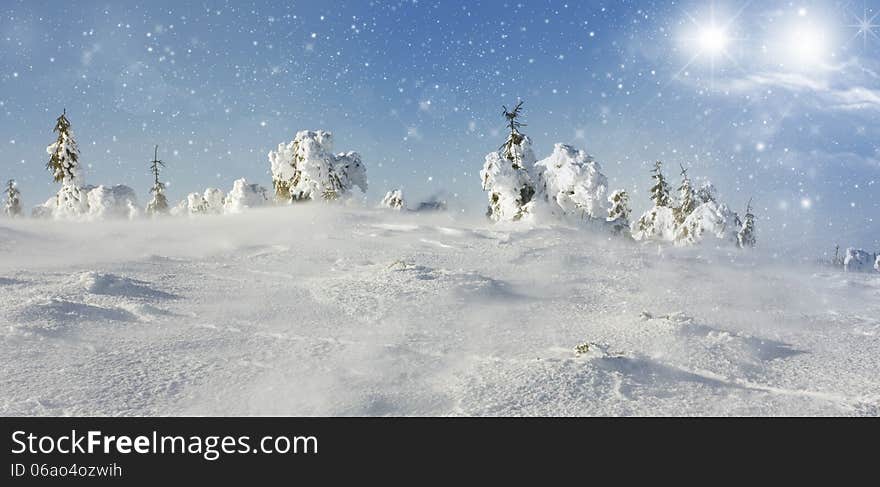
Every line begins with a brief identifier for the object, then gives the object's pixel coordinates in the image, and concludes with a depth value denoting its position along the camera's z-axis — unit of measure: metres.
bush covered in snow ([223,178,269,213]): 40.03
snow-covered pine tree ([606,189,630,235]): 38.69
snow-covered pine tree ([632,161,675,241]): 37.91
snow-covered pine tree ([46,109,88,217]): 37.19
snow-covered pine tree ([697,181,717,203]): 40.53
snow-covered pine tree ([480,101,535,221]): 28.83
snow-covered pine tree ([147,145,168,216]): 51.12
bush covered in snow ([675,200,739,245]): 33.75
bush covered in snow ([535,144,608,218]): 28.14
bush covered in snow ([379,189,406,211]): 45.76
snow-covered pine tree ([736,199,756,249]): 42.25
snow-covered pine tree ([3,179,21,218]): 50.62
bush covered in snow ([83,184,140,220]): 38.34
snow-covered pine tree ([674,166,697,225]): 39.97
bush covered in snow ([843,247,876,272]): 62.38
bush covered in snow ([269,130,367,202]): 32.97
